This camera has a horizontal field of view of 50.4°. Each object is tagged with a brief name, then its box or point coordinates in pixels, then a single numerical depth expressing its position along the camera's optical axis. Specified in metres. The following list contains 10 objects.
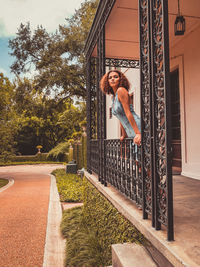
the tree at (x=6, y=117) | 14.05
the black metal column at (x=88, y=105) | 5.61
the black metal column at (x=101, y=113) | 4.00
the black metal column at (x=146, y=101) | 2.05
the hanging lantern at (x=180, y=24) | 4.18
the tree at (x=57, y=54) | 13.77
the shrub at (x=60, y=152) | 24.08
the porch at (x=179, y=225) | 1.48
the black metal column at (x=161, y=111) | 1.73
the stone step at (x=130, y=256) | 1.82
